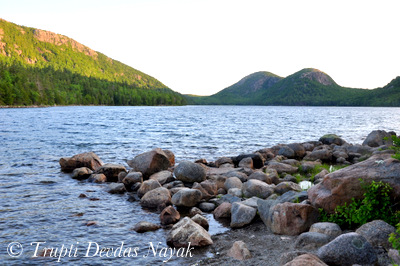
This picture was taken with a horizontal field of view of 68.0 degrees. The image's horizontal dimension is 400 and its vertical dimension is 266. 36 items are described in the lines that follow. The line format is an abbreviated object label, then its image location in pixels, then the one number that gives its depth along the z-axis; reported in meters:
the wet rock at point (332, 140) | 30.63
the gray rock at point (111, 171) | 16.77
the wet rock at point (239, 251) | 7.24
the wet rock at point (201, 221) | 9.66
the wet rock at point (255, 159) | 20.80
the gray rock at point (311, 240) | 7.07
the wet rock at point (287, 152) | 23.41
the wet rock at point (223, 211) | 10.67
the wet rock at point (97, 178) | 16.03
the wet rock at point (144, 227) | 9.45
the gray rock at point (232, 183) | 13.81
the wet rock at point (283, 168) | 17.41
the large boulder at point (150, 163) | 16.95
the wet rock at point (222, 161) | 20.68
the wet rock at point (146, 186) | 13.45
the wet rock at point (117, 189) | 14.07
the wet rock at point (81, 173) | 16.69
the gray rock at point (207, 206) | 11.59
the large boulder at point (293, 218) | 8.27
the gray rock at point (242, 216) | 9.66
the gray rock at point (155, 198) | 12.01
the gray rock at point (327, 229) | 7.35
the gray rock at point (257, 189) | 12.27
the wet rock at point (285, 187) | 12.20
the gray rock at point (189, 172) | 15.13
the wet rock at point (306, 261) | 5.30
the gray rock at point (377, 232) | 6.38
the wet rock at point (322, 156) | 21.94
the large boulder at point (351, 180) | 7.61
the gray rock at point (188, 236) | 8.28
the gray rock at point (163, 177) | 15.31
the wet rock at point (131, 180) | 15.06
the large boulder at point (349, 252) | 5.86
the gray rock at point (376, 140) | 26.60
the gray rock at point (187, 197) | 11.75
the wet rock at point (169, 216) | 10.11
